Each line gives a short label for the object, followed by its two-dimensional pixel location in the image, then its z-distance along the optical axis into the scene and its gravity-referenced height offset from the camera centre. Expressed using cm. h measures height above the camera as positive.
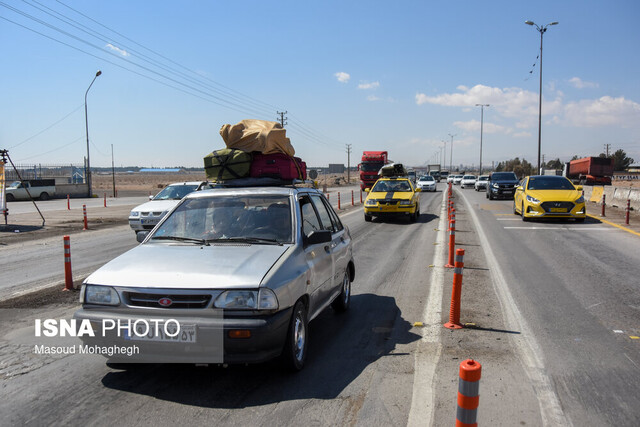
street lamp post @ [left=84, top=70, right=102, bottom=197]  3422 +98
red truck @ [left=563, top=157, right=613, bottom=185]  4841 +43
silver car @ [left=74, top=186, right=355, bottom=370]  380 -93
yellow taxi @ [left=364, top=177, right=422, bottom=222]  1856 -103
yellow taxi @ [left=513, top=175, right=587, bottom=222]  1727 -88
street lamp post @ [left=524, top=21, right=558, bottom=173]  3956 +392
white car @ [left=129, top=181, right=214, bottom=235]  1453 -105
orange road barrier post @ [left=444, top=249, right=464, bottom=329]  585 -142
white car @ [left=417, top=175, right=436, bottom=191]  4500 -90
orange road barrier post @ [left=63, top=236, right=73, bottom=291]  780 -145
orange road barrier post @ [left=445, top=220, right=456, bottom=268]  973 -138
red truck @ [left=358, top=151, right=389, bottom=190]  4341 +73
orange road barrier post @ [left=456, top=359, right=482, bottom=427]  252 -112
